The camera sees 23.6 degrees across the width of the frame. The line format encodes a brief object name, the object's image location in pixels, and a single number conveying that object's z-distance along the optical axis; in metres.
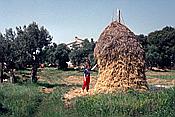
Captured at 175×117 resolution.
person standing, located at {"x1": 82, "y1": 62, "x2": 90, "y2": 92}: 21.64
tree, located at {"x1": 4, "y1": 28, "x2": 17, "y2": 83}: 34.31
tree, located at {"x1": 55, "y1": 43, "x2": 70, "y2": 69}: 68.50
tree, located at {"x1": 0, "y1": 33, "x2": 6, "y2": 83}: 33.91
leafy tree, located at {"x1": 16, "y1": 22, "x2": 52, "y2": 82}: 35.84
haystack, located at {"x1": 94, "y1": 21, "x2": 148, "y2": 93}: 20.36
